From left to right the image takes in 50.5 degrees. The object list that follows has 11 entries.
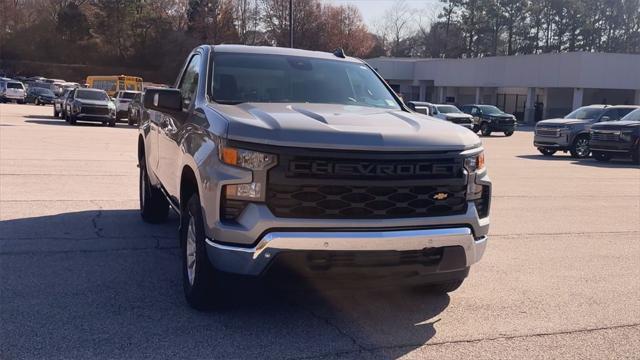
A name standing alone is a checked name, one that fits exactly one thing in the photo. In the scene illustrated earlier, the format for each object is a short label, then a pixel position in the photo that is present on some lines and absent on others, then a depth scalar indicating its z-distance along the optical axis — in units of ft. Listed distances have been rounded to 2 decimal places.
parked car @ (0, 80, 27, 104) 171.63
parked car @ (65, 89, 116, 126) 98.99
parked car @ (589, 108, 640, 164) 65.41
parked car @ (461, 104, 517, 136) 119.44
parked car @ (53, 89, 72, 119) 109.50
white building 171.94
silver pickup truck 14.57
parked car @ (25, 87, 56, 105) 173.78
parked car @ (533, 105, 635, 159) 73.56
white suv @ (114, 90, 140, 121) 108.58
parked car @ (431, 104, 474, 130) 105.50
